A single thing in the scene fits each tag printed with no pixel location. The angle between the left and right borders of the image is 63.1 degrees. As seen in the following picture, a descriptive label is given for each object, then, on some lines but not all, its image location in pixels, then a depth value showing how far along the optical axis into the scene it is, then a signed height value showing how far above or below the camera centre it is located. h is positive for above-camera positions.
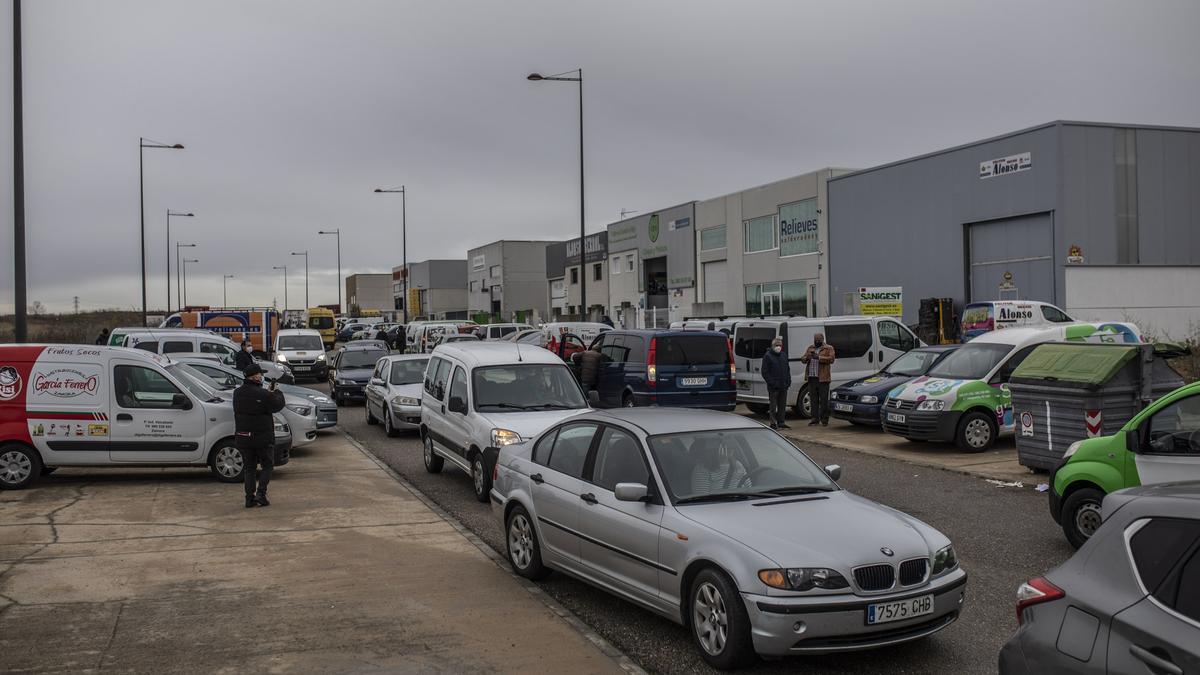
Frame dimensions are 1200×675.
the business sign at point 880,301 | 31.11 +0.85
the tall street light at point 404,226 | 49.81 +5.60
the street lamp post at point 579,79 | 29.89 +7.81
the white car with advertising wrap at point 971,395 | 14.89 -1.07
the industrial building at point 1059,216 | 29.73 +3.50
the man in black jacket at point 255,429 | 11.16 -1.04
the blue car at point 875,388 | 17.70 -1.11
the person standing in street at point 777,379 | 18.56 -0.95
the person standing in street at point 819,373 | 19.06 -0.87
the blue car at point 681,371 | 17.94 -0.74
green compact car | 7.55 -1.11
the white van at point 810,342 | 20.36 -0.38
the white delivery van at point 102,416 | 12.42 -0.97
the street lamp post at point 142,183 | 37.78 +6.19
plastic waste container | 11.27 -0.83
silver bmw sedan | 5.41 -1.28
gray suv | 3.20 -0.97
